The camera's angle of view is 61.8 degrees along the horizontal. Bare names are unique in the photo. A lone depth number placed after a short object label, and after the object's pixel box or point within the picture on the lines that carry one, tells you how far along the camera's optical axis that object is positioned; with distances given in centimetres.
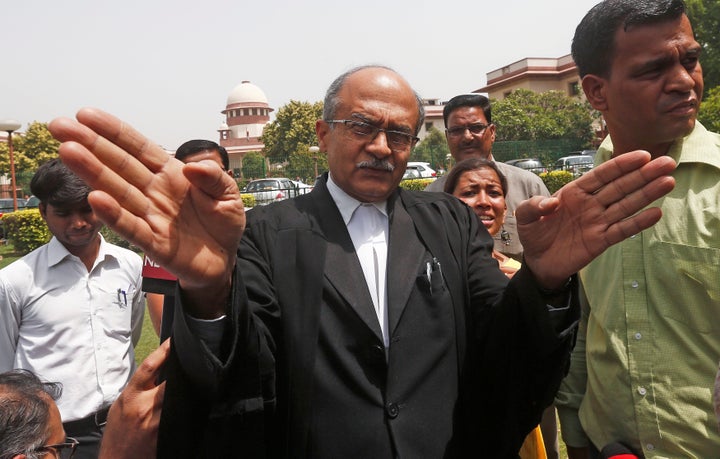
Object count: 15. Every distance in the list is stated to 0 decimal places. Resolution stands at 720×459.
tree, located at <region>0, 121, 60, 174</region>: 3662
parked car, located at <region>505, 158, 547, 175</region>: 2602
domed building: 6128
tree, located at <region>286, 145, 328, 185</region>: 2631
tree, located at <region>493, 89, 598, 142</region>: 3519
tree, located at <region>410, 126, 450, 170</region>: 3312
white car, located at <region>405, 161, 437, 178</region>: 2611
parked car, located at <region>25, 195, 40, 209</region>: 1913
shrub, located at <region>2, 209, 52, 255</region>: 1377
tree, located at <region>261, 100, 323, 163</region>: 4203
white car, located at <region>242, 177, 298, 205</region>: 2064
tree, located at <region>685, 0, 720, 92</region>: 2641
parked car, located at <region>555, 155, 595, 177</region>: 2241
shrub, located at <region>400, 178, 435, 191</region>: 2082
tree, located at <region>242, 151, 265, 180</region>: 2774
